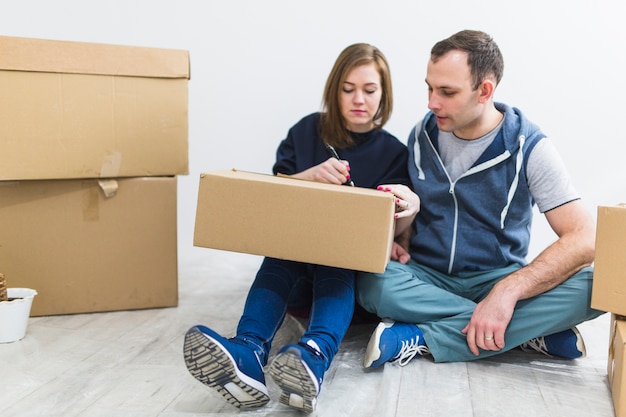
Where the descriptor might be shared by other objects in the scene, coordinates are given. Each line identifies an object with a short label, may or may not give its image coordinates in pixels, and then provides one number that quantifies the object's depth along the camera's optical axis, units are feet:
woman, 3.61
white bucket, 4.82
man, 4.48
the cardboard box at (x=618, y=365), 3.77
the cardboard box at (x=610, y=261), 3.94
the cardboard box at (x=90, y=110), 4.95
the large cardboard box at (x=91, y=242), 5.28
